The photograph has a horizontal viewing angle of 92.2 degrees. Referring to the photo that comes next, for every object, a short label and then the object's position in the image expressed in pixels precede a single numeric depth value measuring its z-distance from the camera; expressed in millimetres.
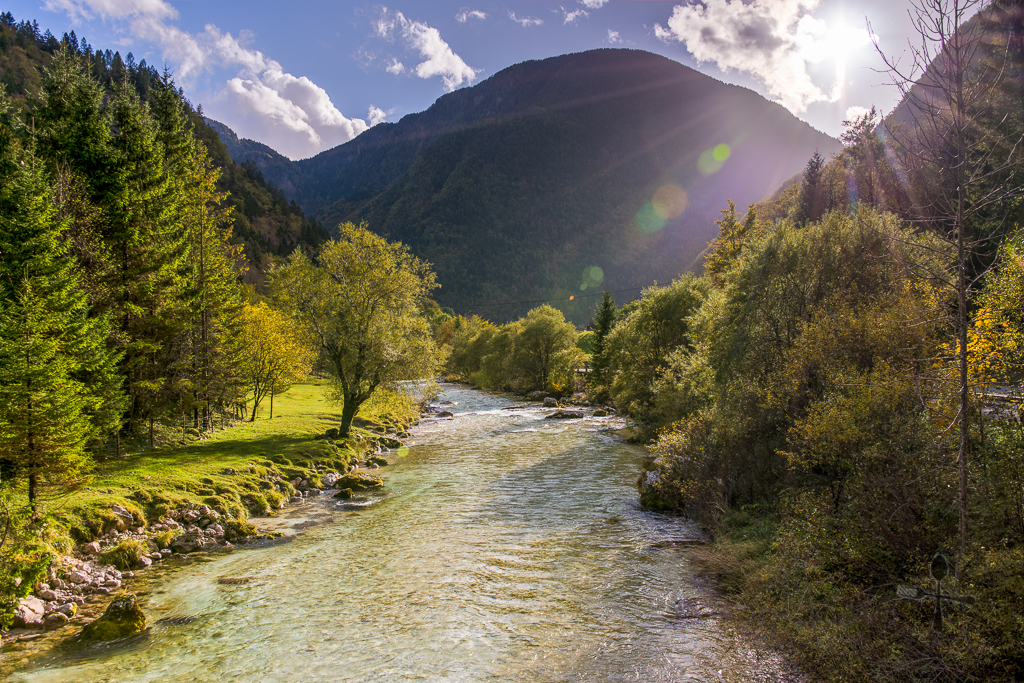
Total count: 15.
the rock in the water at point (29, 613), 10945
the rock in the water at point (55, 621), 11211
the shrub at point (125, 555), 14055
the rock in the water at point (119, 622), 10859
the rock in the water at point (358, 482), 24114
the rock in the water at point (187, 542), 15892
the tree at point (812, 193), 74719
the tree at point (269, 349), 32375
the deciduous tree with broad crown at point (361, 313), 30266
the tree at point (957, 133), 7797
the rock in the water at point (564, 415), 50688
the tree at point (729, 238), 53044
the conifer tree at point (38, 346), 12289
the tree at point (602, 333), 59781
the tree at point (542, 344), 74438
